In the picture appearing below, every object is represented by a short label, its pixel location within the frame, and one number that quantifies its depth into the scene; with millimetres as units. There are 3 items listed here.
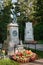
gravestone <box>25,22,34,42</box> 9972
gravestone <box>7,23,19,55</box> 6546
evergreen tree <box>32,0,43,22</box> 12714
